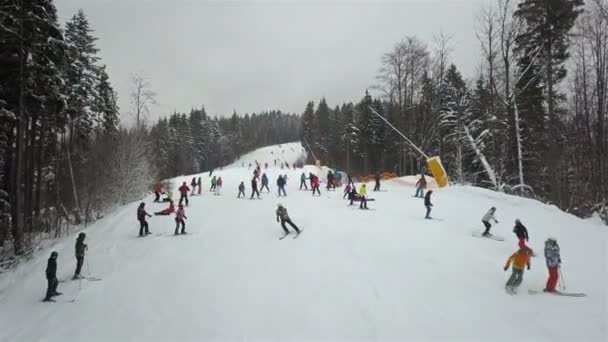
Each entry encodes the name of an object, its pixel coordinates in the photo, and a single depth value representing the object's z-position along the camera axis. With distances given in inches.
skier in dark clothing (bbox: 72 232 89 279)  526.6
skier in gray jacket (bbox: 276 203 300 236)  596.4
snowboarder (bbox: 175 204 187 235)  661.4
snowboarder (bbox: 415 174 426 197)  935.0
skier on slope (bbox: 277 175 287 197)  1021.7
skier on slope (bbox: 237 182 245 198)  1049.5
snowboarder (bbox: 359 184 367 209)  785.1
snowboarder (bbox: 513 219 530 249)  442.5
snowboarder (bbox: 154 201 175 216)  813.4
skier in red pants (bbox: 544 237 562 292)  375.6
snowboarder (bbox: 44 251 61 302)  466.0
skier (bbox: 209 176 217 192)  1184.8
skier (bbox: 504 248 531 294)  378.6
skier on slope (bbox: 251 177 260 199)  998.8
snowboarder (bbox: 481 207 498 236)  576.2
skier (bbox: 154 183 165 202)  971.8
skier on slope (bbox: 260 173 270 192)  1097.8
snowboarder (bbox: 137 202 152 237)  672.2
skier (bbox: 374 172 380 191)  1053.2
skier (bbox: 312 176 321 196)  1038.7
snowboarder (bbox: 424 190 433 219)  685.3
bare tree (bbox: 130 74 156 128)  1346.5
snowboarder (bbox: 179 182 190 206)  885.7
